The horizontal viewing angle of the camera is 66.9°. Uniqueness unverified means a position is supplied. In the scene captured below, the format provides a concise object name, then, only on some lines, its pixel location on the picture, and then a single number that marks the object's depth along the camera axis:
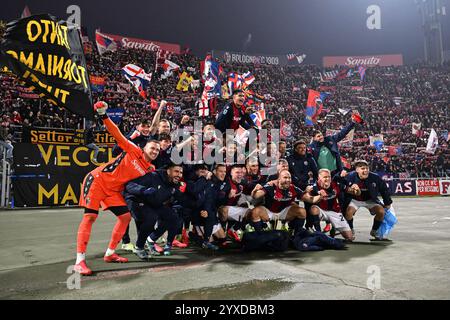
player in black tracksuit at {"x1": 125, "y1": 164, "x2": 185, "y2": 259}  5.30
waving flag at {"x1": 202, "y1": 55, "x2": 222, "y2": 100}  15.27
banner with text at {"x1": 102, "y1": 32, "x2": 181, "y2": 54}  36.84
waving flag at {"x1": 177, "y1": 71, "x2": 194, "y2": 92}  28.58
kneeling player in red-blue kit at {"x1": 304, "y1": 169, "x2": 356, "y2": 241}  6.48
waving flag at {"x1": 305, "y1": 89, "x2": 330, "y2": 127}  19.45
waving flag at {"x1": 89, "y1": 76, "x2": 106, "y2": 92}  24.83
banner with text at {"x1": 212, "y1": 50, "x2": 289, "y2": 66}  43.94
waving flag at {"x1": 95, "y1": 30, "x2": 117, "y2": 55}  28.06
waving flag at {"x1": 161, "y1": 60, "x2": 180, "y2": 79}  31.61
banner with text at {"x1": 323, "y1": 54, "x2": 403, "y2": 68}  50.37
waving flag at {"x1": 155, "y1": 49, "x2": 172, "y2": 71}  34.38
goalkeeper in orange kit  4.72
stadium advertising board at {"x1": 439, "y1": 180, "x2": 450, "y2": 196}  23.50
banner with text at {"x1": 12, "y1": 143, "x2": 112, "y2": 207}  14.40
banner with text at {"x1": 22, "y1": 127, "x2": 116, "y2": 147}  14.61
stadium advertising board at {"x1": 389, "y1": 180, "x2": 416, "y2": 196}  23.83
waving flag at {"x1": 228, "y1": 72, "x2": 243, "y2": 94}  21.36
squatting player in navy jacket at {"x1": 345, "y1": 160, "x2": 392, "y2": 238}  6.92
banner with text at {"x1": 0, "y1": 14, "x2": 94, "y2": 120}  7.68
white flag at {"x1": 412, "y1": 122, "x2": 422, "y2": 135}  28.32
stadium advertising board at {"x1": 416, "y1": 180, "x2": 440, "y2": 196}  23.69
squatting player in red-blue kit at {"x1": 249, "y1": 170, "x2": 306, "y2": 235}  6.21
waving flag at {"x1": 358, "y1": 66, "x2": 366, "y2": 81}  44.22
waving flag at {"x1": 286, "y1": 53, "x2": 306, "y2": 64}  49.24
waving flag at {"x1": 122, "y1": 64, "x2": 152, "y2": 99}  17.77
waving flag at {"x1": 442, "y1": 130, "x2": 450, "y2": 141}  28.31
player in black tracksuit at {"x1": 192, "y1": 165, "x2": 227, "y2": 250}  6.13
